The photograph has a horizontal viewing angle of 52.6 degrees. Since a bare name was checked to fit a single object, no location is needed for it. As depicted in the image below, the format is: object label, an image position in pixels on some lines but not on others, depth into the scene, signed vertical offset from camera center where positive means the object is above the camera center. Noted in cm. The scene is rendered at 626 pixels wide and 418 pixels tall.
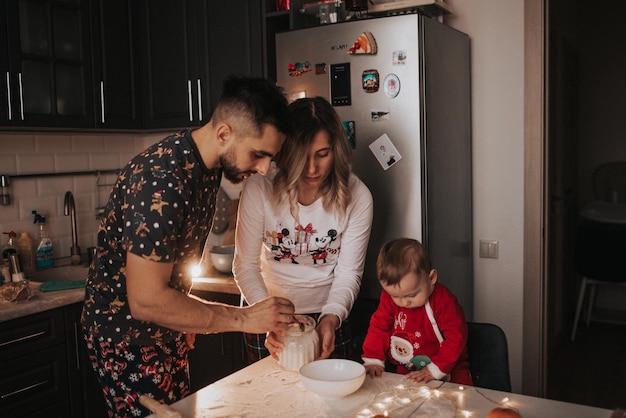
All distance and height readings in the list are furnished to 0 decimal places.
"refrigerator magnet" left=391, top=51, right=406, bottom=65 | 246 +44
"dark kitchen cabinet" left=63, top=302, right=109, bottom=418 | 266 -83
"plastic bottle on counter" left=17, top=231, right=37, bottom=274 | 304 -34
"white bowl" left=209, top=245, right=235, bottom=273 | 296 -40
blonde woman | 199 -17
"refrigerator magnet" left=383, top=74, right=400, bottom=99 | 248 +33
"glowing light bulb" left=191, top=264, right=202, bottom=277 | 301 -46
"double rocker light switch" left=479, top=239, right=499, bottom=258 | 296 -38
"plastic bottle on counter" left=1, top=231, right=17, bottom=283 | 286 -33
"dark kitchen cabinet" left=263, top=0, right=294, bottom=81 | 295 +67
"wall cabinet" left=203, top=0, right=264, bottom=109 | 300 +65
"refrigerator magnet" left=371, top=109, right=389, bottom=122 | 252 +22
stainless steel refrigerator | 247 +26
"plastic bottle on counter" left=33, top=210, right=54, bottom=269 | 312 -34
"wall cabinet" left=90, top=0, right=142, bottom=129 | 312 +58
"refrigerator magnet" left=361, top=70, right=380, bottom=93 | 252 +36
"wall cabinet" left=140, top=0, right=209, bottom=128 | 320 +58
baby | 187 -46
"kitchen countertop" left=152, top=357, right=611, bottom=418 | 144 -55
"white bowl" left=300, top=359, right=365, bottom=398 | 149 -50
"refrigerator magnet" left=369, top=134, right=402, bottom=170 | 251 +7
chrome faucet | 325 -22
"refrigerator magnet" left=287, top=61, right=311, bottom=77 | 266 +44
